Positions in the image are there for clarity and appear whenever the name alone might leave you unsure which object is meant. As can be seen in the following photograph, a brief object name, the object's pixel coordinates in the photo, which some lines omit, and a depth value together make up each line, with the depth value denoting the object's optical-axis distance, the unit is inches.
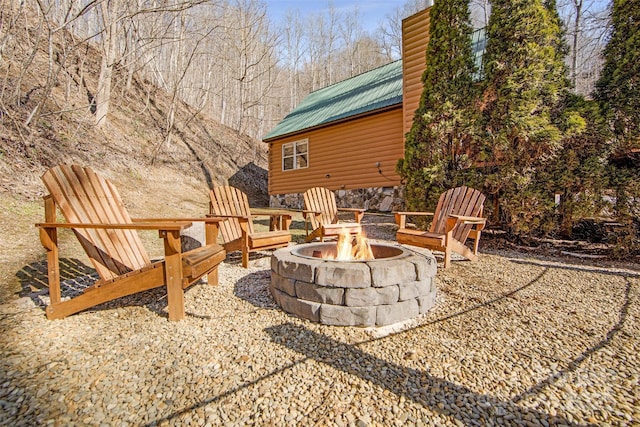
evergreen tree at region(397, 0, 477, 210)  206.7
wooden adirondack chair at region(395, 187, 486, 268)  142.9
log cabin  315.0
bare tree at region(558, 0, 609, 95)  440.5
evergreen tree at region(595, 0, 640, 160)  165.2
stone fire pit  87.3
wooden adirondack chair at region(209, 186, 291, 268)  140.7
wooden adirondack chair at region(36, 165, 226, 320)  84.4
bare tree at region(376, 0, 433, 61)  778.8
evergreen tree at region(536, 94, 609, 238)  170.2
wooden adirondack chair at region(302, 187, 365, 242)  171.3
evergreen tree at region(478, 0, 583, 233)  181.5
